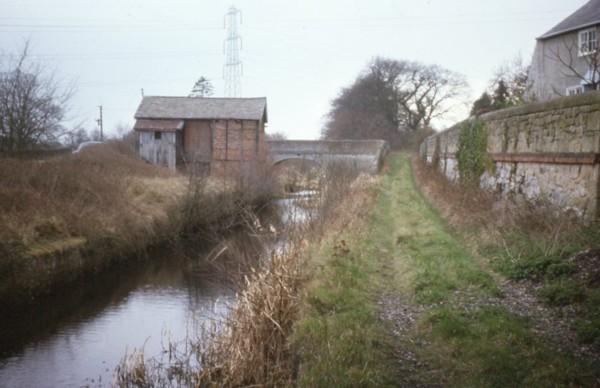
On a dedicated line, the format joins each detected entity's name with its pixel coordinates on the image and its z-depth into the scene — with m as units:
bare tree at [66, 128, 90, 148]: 53.19
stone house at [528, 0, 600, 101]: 22.78
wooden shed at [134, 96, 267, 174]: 32.50
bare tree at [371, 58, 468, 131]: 58.94
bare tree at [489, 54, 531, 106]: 33.71
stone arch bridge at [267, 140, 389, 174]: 38.12
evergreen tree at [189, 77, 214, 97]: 65.76
